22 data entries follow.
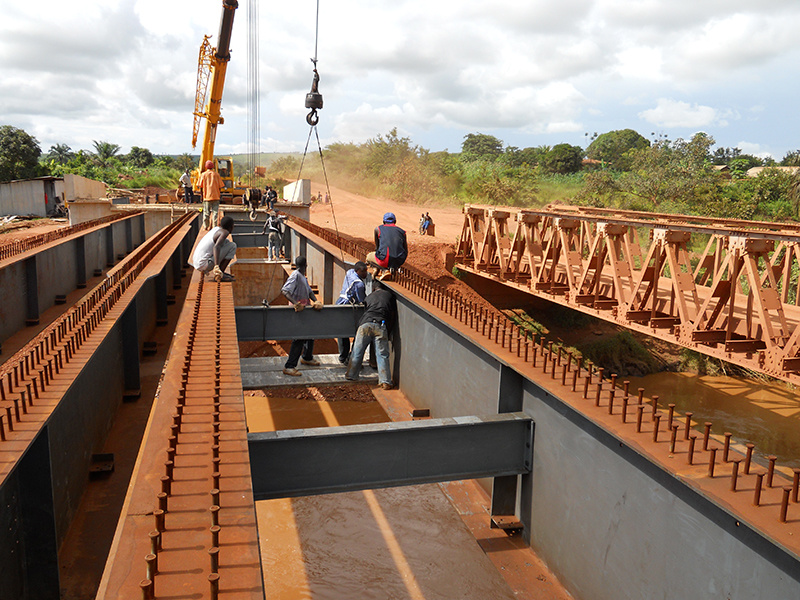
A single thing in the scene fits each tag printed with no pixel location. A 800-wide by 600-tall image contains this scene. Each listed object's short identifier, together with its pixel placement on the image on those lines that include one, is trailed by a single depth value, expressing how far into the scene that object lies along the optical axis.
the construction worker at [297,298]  9.48
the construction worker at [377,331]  9.07
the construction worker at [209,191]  17.80
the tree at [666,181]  38.84
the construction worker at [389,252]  9.62
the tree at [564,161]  61.56
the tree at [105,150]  77.69
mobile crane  24.06
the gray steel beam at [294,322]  9.14
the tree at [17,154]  48.56
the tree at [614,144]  88.12
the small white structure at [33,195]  40.81
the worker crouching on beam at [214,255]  9.67
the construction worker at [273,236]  17.39
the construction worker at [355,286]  10.00
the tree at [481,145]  88.00
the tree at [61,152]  95.99
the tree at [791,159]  51.37
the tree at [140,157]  83.69
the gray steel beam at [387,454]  4.70
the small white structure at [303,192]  36.88
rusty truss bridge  8.32
